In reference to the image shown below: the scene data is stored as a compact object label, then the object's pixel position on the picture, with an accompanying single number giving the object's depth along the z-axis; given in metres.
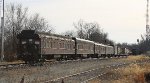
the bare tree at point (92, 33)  108.23
